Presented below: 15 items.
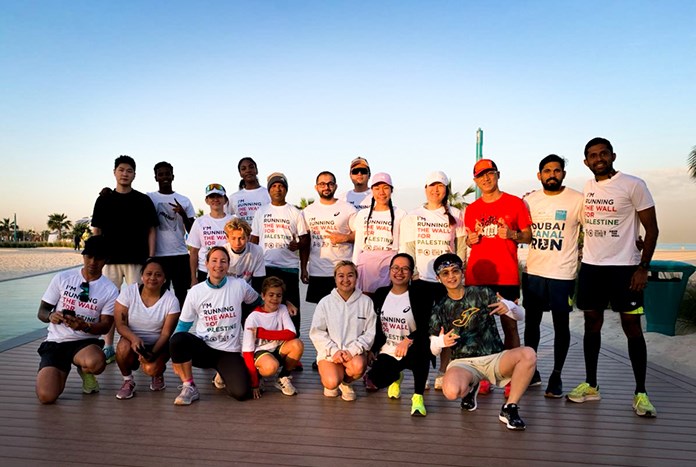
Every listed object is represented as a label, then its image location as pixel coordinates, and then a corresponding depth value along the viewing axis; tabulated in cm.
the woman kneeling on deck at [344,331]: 432
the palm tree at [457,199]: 2782
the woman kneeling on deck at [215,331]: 424
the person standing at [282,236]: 530
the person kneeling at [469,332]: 386
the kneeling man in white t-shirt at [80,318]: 429
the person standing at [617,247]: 400
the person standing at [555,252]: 433
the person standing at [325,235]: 529
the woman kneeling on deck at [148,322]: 442
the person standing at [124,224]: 548
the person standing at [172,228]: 580
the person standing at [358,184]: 583
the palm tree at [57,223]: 9206
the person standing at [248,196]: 615
